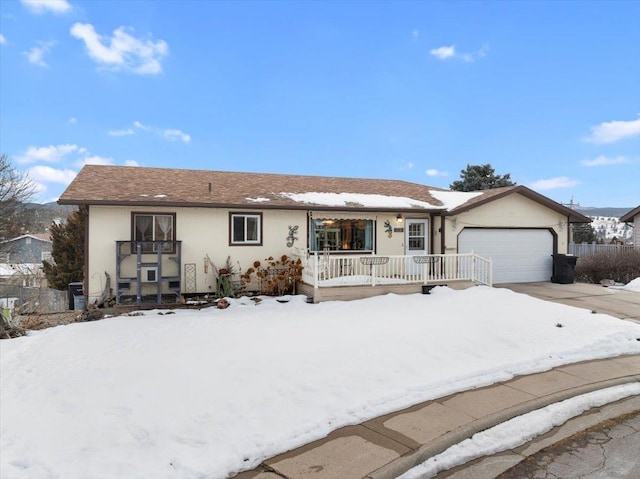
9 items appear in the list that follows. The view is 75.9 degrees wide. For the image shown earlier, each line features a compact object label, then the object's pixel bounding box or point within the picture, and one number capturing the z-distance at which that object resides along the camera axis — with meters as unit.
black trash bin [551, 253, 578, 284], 15.23
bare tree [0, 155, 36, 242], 21.58
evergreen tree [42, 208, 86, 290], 19.19
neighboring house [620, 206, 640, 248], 20.64
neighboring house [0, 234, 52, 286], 22.40
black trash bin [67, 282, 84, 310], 12.98
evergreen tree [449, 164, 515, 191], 32.69
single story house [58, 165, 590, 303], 11.22
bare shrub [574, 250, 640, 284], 16.55
